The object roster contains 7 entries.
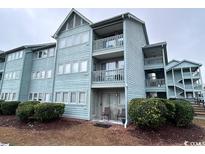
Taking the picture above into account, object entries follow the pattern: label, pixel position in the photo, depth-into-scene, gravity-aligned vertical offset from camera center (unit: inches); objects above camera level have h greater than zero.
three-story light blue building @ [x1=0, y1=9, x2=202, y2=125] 459.9 +129.9
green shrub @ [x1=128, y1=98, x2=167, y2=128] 295.7 -40.8
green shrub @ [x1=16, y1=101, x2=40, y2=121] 414.9 -56.2
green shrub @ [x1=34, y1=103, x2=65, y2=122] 398.5 -53.3
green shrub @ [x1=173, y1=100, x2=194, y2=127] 346.1 -50.5
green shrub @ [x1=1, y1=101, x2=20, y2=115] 561.0 -54.8
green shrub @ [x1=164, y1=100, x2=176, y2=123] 350.1 -33.3
